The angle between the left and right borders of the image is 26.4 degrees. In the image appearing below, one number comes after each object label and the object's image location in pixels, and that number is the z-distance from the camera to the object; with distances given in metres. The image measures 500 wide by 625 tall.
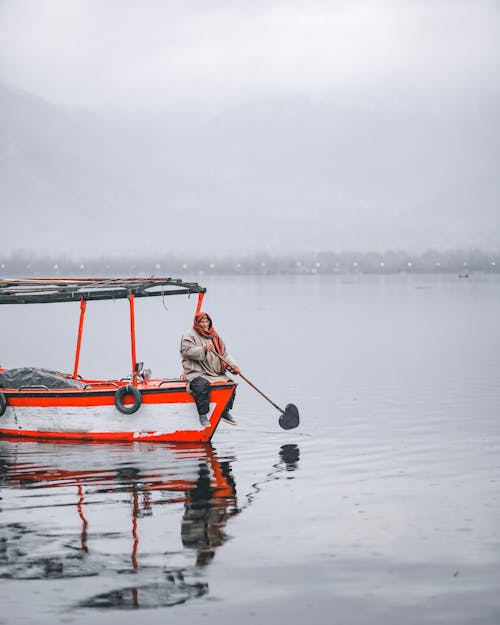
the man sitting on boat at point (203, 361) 20.86
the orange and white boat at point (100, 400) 21.39
